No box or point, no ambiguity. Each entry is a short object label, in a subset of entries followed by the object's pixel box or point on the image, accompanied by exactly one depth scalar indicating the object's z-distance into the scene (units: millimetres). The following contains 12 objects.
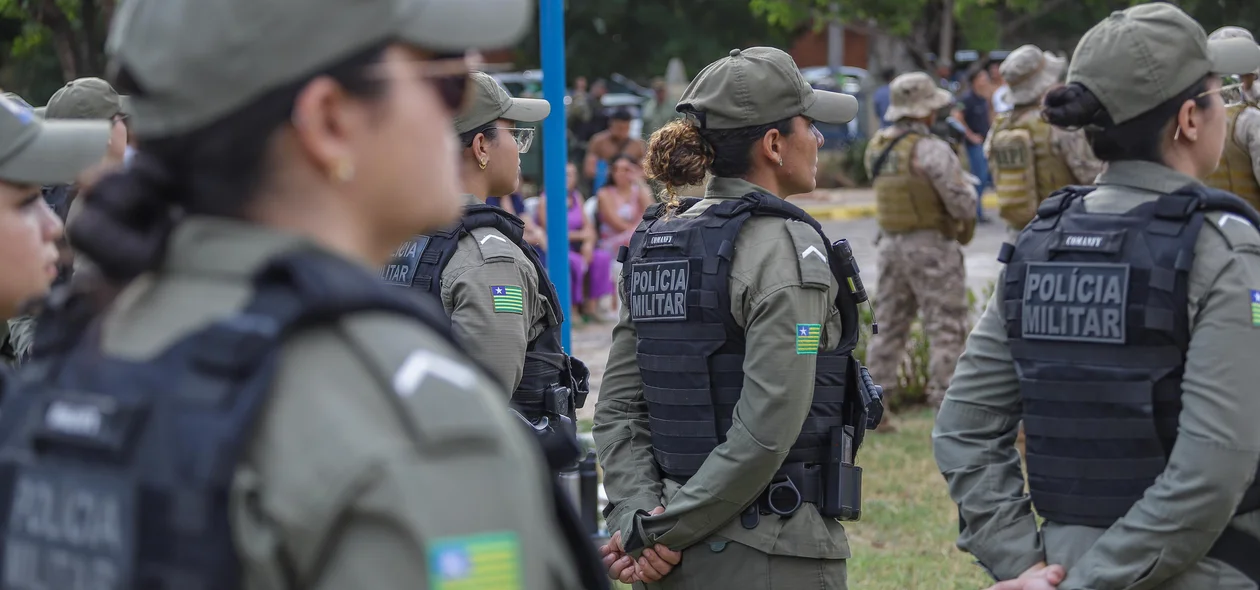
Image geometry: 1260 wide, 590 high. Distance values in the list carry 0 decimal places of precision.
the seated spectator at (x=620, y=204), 27673
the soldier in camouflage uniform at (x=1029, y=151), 17266
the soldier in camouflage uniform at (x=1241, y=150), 14023
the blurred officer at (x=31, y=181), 4844
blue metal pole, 12258
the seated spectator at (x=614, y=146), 28094
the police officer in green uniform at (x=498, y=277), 7957
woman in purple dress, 27266
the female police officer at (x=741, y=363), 7004
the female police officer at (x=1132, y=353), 5441
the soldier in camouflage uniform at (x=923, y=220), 17734
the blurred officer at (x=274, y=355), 2461
